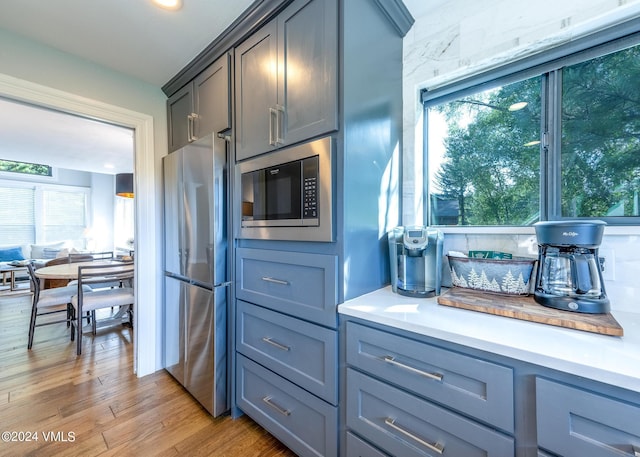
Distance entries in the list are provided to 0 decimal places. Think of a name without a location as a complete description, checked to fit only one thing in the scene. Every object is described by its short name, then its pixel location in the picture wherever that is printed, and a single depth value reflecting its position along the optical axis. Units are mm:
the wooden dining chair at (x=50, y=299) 2703
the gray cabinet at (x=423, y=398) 795
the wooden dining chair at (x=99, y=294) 2604
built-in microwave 1205
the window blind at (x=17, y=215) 6152
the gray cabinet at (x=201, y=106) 1732
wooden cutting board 840
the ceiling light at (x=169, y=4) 1405
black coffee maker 951
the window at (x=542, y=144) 1150
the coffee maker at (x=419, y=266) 1313
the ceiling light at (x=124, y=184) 4047
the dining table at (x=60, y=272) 2773
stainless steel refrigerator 1664
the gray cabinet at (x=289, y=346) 1210
